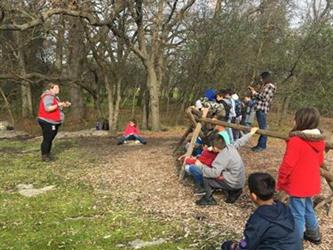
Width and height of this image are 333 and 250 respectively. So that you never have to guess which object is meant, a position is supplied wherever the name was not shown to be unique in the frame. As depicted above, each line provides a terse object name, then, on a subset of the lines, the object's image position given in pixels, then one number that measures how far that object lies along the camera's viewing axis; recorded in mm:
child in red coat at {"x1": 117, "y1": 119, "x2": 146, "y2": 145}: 14023
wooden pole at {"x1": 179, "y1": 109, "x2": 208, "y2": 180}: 8812
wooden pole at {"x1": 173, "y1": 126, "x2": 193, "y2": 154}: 10616
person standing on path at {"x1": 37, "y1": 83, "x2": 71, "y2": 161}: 10445
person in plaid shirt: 10195
